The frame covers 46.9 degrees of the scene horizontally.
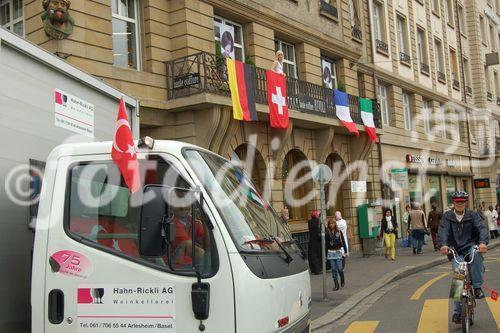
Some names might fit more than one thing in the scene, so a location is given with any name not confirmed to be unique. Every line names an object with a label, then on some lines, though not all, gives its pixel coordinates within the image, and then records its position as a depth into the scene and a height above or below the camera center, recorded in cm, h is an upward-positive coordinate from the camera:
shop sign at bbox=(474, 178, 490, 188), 3500 +167
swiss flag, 1611 +342
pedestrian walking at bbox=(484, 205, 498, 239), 2775 -51
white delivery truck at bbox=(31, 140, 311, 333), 347 -16
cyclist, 721 -26
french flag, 1991 +375
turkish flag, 375 +49
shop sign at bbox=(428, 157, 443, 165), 3055 +278
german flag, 1467 +344
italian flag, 2175 +378
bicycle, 662 -93
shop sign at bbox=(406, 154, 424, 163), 2777 +270
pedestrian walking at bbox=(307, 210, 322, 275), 1500 -69
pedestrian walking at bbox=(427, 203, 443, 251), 2145 -31
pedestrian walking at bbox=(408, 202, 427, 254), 1997 -53
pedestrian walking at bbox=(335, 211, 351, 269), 1473 -15
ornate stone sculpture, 1189 +440
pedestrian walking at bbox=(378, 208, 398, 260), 1859 -61
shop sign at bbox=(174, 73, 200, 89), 1406 +356
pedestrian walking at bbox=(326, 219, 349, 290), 1214 -66
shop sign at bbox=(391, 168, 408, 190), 2551 +162
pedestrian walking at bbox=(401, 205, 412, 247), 2390 -18
